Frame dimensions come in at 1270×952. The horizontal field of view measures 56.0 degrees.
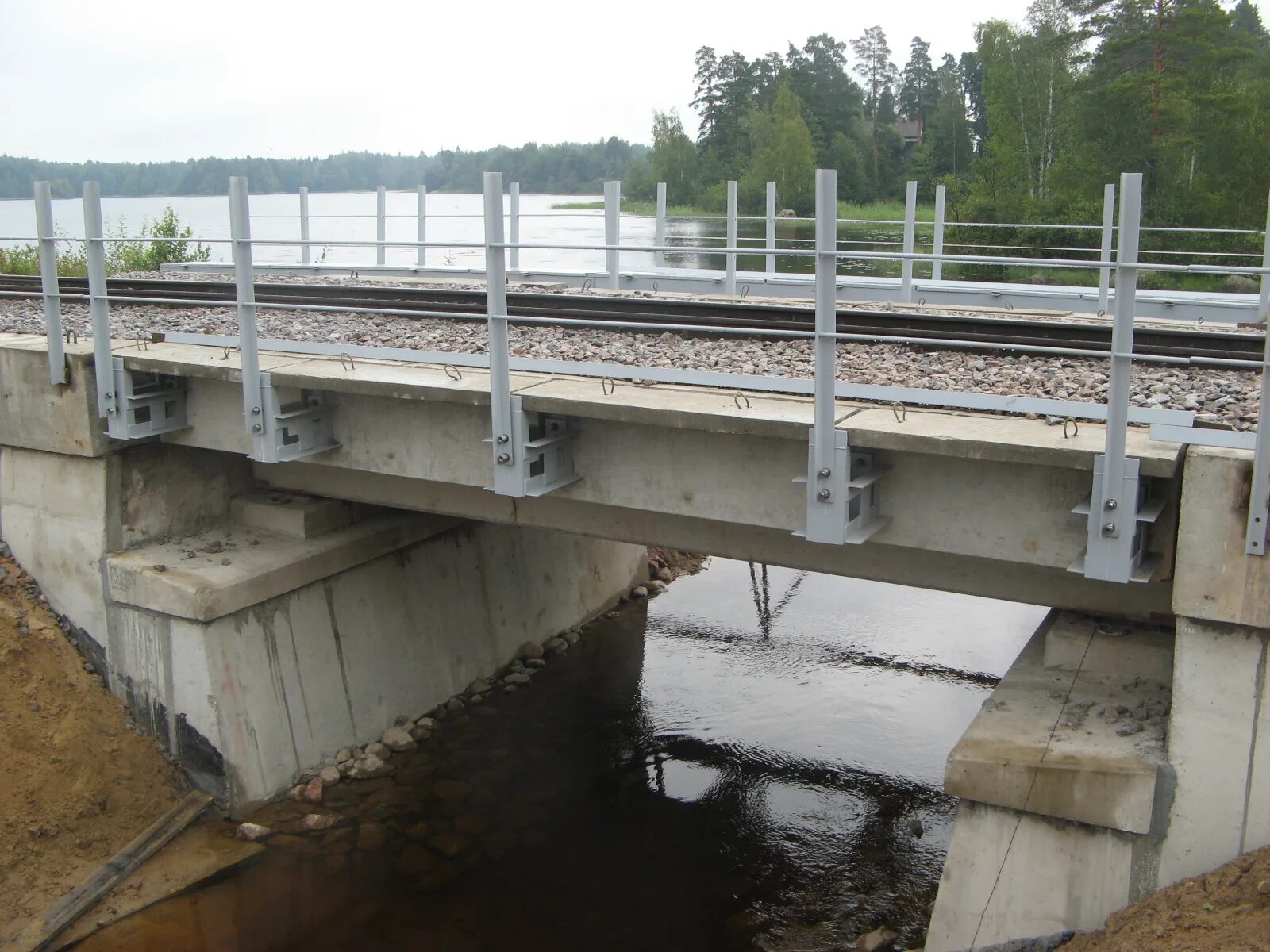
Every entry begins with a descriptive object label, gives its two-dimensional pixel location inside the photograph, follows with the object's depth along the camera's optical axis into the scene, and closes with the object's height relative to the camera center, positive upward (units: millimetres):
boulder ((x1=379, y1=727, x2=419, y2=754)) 11031 -4599
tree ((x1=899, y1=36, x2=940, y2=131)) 99062 +12560
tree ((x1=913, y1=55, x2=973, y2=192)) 73125 +5496
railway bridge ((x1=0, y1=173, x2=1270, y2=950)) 5863 -2044
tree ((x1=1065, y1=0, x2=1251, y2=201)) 35375 +4345
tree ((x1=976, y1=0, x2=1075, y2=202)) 45219 +4836
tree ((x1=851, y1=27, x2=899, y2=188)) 100688 +13886
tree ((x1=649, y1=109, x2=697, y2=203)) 85812 +5325
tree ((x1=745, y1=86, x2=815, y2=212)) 70750 +4628
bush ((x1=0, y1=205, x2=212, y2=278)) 22203 -395
